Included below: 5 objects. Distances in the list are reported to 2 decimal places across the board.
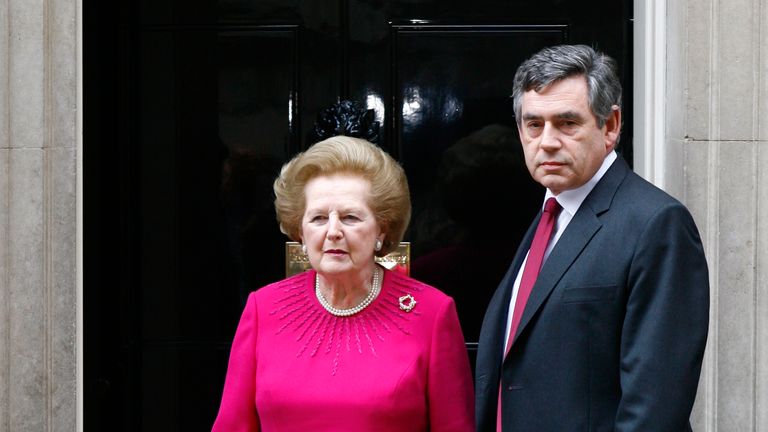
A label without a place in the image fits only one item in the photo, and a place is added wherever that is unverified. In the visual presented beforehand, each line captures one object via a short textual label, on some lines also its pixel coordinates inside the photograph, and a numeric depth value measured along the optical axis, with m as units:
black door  8.44
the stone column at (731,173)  7.40
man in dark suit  4.75
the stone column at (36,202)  7.70
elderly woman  5.77
